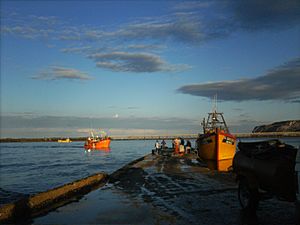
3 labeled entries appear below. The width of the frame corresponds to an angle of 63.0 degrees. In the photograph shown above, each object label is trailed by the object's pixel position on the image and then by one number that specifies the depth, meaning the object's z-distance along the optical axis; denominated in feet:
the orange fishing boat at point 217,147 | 73.47
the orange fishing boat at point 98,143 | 219.84
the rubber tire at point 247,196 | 21.35
